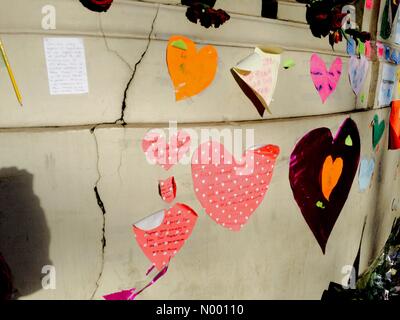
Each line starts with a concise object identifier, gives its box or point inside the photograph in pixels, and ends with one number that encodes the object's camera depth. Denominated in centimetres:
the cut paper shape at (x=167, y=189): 197
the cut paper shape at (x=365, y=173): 297
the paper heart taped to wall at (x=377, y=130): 308
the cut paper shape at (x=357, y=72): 264
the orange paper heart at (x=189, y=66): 185
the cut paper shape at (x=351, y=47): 257
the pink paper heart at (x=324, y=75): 234
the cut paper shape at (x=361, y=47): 269
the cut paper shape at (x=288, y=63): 220
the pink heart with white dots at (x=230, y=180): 205
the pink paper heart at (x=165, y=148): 189
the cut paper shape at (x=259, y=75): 203
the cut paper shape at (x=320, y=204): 260
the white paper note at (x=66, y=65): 163
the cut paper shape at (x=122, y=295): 201
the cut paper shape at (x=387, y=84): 310
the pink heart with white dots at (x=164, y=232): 200
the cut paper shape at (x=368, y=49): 282
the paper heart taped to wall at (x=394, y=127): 348
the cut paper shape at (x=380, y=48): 296
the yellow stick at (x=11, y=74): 155
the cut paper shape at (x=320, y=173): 242
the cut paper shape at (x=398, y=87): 343
